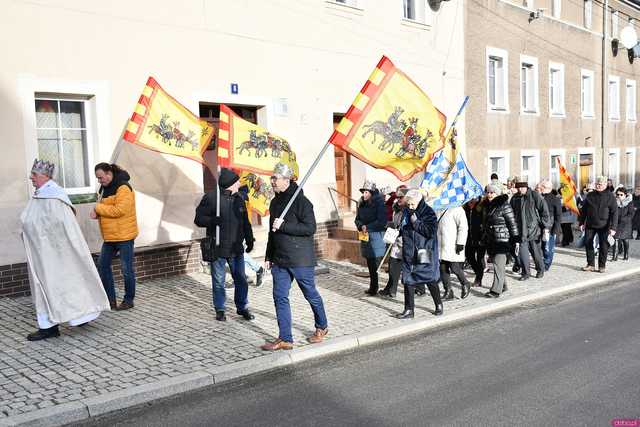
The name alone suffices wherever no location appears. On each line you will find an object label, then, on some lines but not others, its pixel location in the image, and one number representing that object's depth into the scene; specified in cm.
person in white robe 682
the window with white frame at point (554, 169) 2267
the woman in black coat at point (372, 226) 959
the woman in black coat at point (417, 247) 802
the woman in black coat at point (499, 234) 952
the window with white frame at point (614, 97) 2766
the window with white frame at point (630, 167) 2858
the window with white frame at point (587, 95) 2522
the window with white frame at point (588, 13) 2523
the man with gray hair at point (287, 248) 653
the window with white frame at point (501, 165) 1989
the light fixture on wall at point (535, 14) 2072
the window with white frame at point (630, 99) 2907
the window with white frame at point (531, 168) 2159
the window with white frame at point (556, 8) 2288
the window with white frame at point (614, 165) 2733
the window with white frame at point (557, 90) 2298
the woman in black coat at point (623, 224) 1344
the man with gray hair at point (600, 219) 1162
